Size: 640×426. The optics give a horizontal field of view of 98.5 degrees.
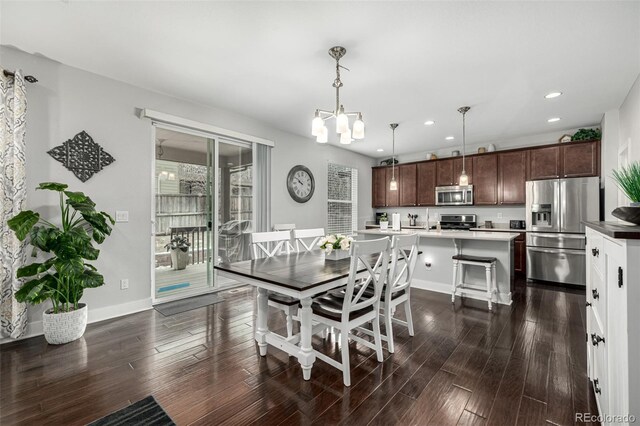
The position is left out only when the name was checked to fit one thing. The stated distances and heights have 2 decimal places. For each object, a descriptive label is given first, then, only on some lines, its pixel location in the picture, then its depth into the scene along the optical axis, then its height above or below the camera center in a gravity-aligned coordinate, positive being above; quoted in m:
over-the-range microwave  5.82 +0.38
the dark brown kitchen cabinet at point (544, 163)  4.88 +0.90
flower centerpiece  2.57 -0.29
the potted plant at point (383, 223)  4.92 -0.19
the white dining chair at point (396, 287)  2.35 -0.68
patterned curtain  2.46 +0.23
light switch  3.19 -0.02
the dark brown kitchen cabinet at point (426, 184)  6.29 +0.68
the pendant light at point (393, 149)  4.45 +1.49
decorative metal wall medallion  2.83 +0.62
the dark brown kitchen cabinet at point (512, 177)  5.21 +0.69
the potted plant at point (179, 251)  3.88 -0.53
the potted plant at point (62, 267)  2.38 -0.46
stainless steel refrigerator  4.41 -0.21
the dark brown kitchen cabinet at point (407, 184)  6.59 +0.71
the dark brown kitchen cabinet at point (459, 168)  5.80 +0.95
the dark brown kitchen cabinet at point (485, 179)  5.53 +0.68
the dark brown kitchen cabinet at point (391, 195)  6.87 +0.47
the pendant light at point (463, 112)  3.90 +1.47
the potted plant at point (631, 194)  1.37 +0.10
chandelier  2.36 +0.78
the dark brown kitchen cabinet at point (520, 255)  5.00 -0.77
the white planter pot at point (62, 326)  2.46 -1.01
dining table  1.83 -0.46
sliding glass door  3.71 +0.08
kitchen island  3.57 -0.61
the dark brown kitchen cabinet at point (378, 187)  7.13 +0.69
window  6.16 +0.33
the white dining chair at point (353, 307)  1.92 -0.72
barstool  3.42 -0.80
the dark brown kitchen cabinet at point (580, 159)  4.54 +0.90
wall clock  5.11 +0.58
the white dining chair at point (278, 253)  2.27 -0.44
